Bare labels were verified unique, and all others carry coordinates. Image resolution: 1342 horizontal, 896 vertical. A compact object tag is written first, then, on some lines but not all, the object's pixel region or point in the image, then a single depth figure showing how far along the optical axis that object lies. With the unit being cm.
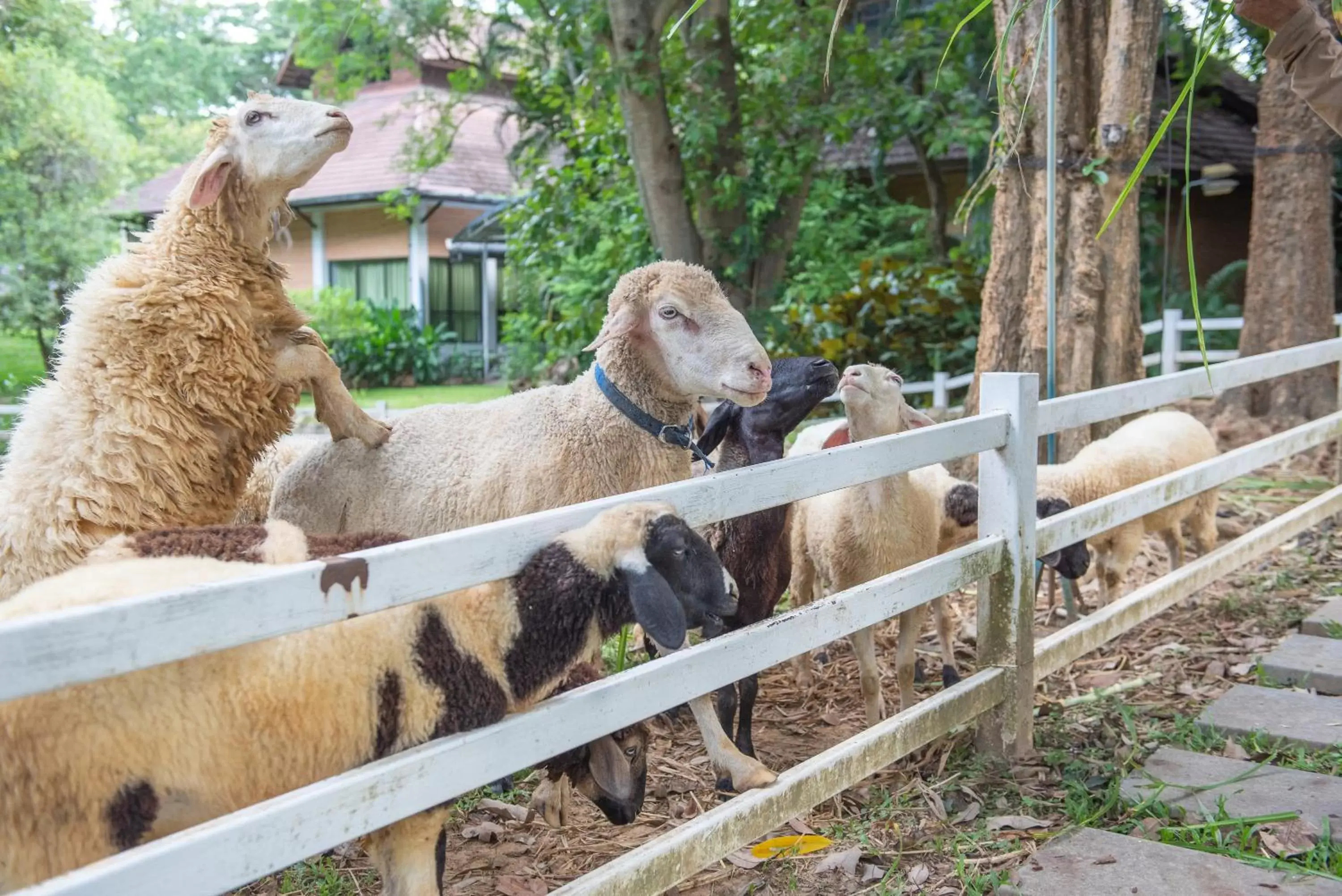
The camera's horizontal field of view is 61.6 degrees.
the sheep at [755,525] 428
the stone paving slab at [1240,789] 369
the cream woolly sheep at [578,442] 381
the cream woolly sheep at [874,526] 468
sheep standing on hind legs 321
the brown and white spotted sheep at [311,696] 206
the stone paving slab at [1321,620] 559
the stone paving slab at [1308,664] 488
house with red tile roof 2461
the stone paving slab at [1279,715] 430
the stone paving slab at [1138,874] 318
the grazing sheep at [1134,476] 606
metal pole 546
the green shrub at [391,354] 2356
